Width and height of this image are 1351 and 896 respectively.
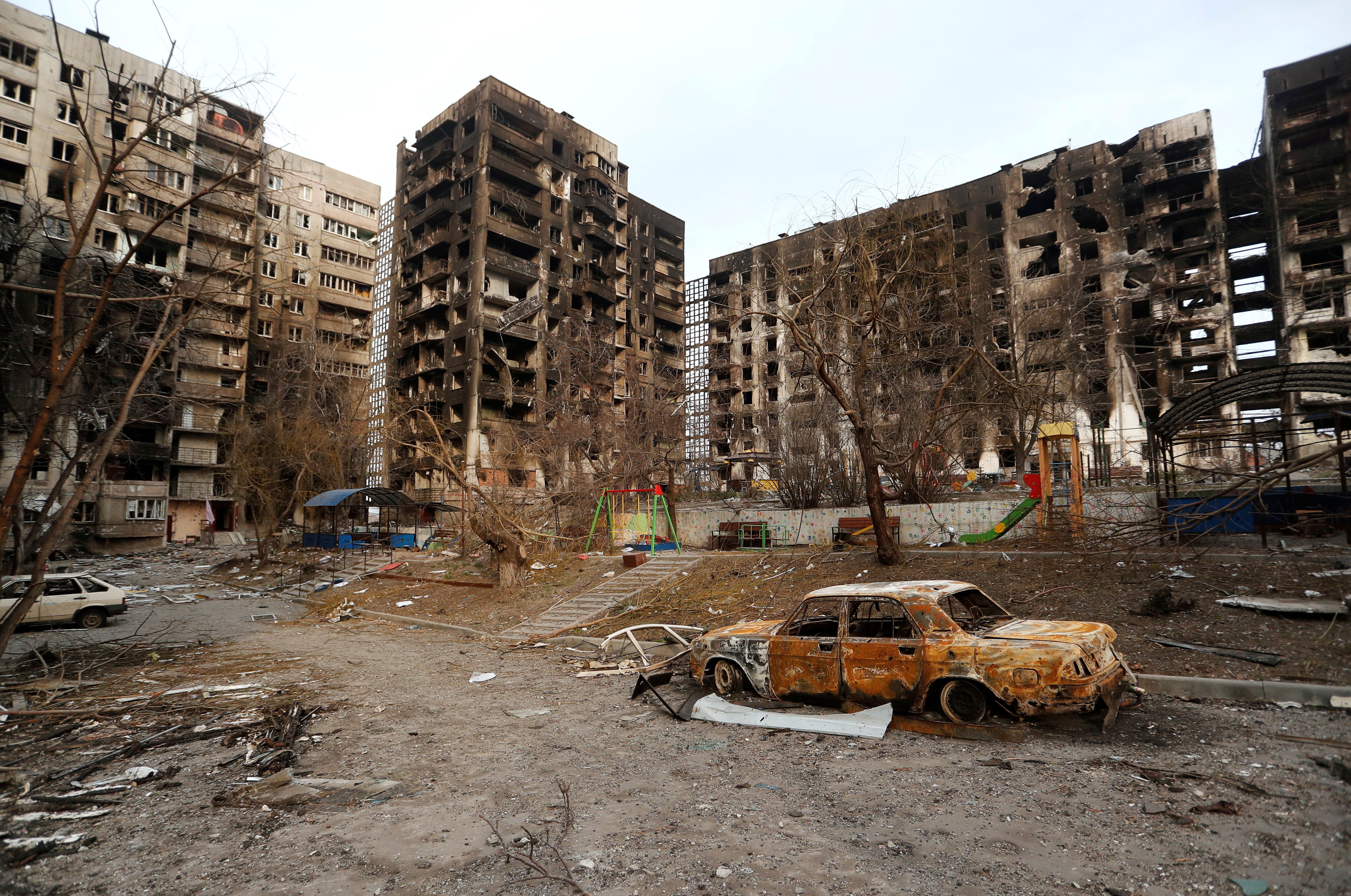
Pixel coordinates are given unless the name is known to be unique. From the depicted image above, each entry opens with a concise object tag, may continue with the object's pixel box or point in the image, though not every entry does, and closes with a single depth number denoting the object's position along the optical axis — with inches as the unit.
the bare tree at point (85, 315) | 259.1
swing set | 839.7
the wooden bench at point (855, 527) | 693.3
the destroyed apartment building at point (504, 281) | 1914.4
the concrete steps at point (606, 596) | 580.1
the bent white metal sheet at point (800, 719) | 246.4
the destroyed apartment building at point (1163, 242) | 1663.4
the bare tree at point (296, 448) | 1255.5
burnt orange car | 223.1
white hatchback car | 608.7
